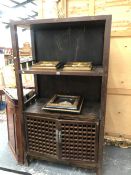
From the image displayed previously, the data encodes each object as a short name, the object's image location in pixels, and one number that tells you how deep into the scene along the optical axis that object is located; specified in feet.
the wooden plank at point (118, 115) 5.41
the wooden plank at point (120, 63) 5.03
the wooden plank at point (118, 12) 4.78
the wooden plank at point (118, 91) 5.28
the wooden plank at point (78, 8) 5.00
